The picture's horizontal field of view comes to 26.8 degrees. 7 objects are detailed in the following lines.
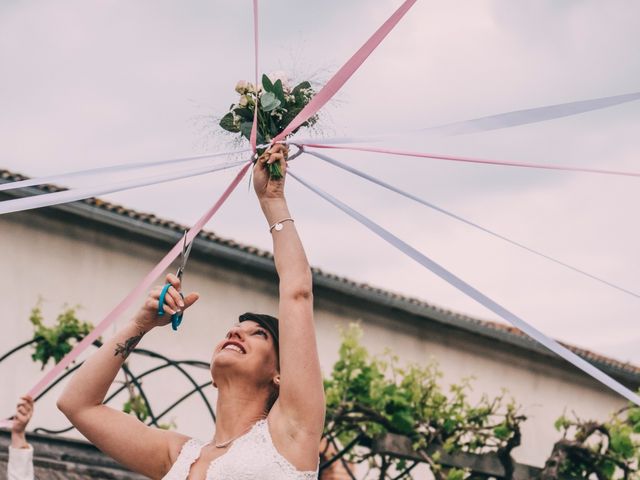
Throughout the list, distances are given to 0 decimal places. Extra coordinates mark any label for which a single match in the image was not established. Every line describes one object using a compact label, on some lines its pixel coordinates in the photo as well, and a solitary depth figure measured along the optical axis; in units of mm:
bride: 3242
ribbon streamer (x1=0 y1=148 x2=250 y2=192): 3602
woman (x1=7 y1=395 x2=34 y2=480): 3965
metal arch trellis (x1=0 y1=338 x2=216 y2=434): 7034
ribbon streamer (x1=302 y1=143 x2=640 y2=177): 3439
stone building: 14133
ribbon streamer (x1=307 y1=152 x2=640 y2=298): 3607
